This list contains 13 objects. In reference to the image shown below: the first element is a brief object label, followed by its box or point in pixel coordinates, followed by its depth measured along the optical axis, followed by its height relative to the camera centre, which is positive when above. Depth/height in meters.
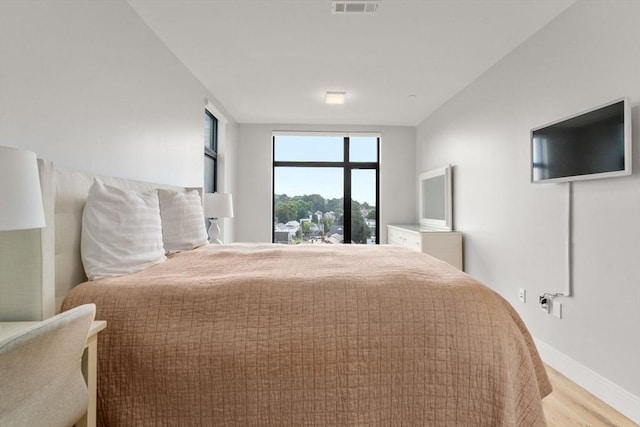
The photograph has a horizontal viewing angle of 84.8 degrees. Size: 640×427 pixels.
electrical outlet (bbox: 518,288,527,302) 2.74 -0.69
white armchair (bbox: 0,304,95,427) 0.63 -0.34
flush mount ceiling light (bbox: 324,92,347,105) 3.94 +1.27
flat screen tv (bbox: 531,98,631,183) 1.83 +0.37
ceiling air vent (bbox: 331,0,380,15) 2.21 +1.30
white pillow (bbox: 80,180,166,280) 1.53 -0.11
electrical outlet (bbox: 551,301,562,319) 2.35 -0.69
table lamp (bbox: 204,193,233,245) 3.51 +0.01
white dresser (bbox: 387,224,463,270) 3.80 -0.40
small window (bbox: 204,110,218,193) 4.24 +0.70
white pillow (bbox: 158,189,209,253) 2.29 -0.08
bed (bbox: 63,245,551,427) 1.20 -0.53
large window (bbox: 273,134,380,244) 5.61 +0.32
